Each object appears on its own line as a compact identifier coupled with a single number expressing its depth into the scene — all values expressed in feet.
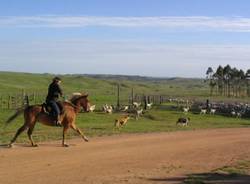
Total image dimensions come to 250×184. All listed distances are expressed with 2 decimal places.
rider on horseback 74.95
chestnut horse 76.07
